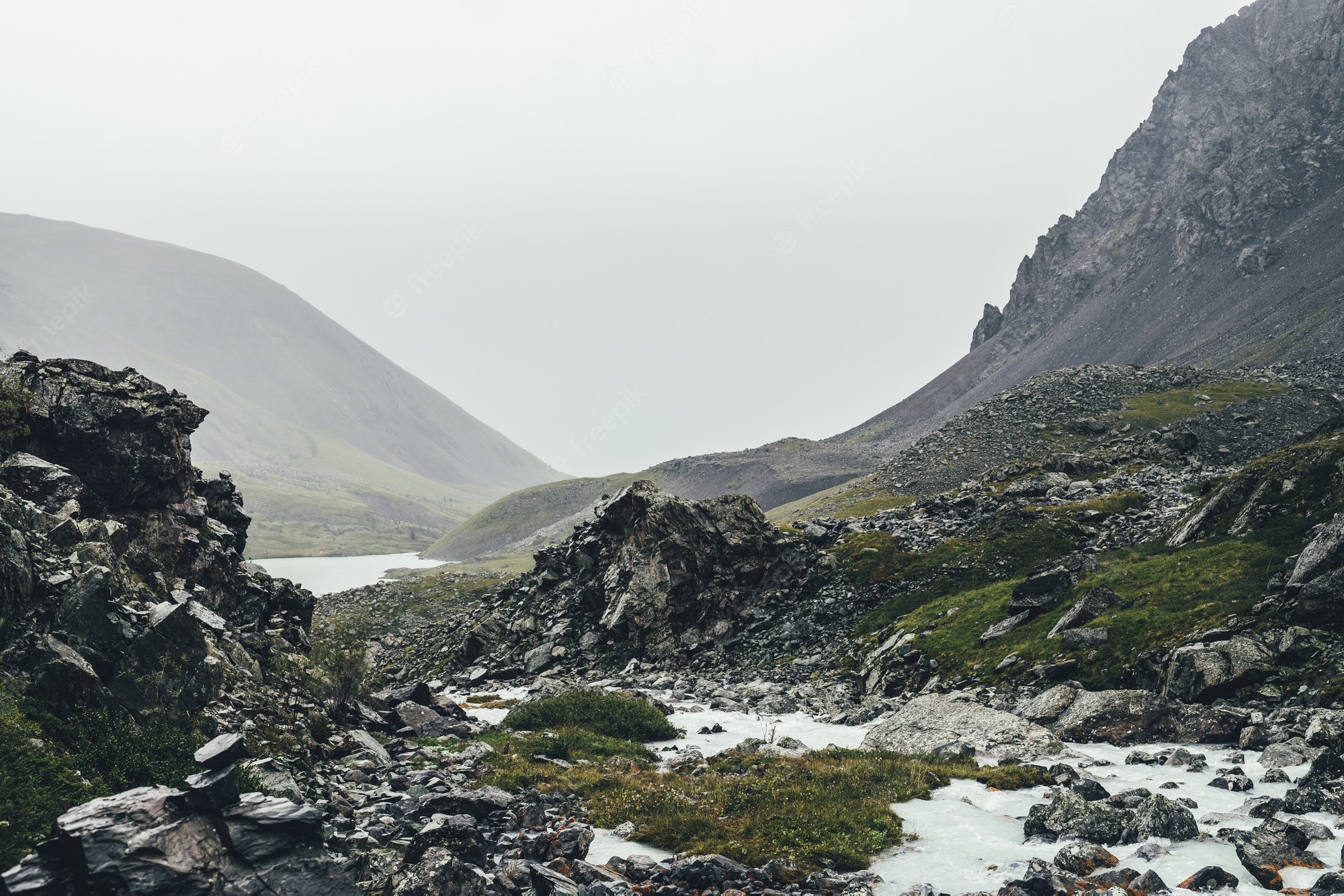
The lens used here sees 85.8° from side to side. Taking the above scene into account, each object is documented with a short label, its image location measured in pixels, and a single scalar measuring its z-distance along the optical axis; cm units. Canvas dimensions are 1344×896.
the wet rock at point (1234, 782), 1764
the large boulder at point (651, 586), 5103
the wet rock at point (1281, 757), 1864
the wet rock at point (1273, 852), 1262
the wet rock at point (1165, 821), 1475
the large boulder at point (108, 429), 2508
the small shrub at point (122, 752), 1448
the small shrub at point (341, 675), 2642
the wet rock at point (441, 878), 1209
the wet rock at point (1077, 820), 1545
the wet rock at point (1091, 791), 1786
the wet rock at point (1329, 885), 1186
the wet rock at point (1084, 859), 1391
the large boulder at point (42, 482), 2169
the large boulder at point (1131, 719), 2250
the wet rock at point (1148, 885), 1266
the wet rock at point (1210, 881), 1255
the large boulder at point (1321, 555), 2616
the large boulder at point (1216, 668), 2439
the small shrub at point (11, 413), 2289
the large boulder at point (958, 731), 2367
